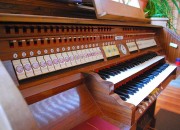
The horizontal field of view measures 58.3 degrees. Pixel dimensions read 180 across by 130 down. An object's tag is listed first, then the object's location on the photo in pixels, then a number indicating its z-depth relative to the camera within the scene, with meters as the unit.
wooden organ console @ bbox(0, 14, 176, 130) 0.71
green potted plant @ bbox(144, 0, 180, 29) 2.87
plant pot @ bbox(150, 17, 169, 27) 2.54
